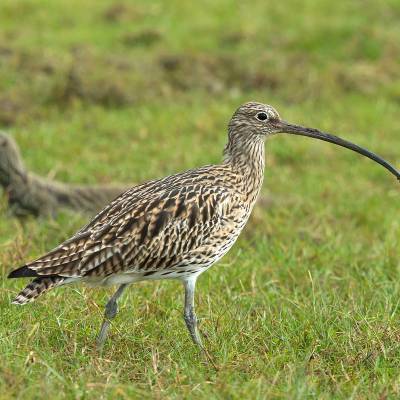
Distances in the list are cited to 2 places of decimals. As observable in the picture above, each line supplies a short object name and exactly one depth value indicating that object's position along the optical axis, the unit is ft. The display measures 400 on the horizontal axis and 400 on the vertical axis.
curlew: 38.68
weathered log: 62.54
